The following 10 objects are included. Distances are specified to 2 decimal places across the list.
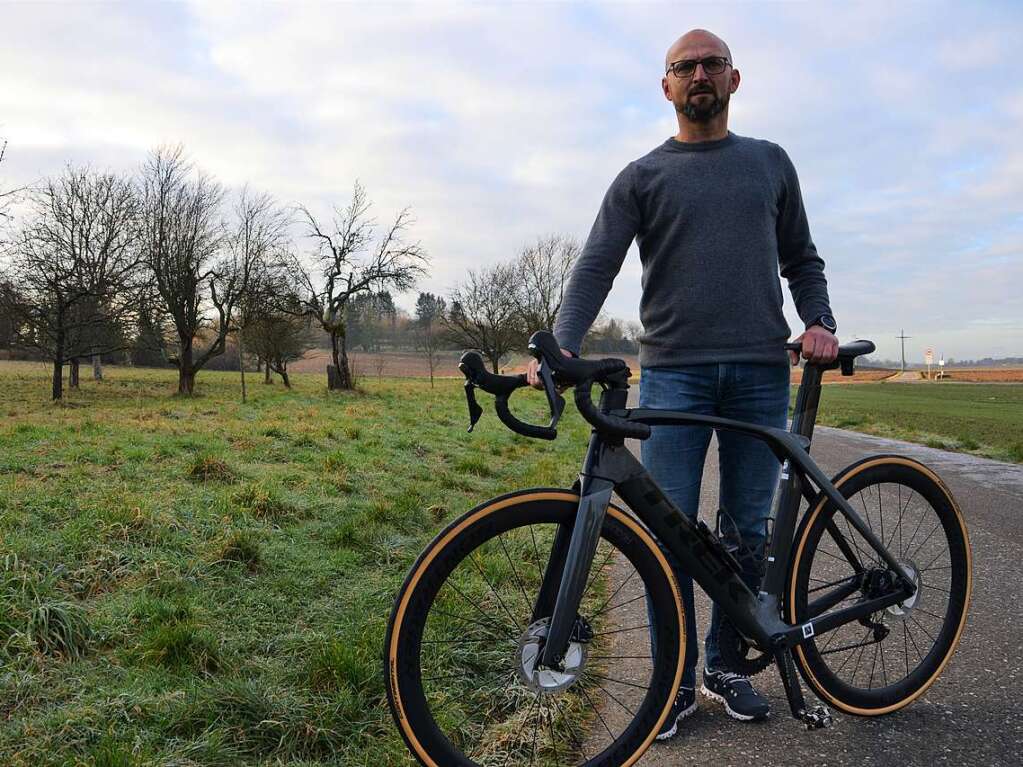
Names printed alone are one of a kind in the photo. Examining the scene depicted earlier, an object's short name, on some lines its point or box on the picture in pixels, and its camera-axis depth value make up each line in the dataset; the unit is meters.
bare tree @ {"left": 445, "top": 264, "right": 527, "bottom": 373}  44.97
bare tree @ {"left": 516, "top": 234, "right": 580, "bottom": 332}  46.41
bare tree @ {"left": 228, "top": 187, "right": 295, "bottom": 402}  26.08
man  2.44
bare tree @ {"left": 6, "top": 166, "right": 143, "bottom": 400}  19.31
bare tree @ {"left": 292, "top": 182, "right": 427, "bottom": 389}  29.28
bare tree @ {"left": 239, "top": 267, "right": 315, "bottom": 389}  26.34
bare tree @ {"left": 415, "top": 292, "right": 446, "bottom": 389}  46.28
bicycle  1.91
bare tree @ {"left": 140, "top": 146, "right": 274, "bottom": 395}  23.39
